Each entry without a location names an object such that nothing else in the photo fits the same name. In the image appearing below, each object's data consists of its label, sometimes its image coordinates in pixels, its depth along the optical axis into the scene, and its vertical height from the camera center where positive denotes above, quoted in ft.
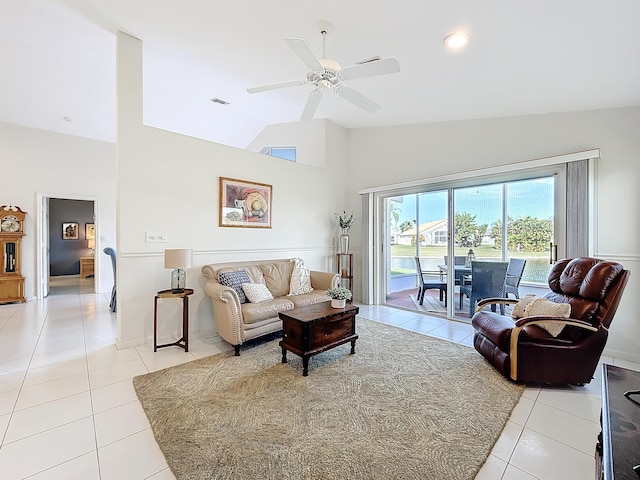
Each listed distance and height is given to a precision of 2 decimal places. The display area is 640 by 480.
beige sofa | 10.15 -2.60
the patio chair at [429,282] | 15.84 -2.53
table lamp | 10.48 -0.92
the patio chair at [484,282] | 13.58 -2.18
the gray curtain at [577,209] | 10.40 +1.04
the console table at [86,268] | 27.91 -3.04
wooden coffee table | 8.87 -3.06
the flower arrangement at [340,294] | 10.10 -2.01
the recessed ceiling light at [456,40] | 8.31 +5.86
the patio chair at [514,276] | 13.26 -1.82
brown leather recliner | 7.97 -2.91
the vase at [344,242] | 18.45 -0.33
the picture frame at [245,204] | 13.65 +1.68
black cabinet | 3.22 -2.54
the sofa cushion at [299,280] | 13.74 -2.11
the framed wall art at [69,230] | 29.04 +0.65
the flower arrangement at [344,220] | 18.30 +1.11
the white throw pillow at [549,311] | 8.09 -2.23
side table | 10.53 -3.01
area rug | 5.32 -4.22
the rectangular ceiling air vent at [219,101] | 16.08 +7.77
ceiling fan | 7.30 +4.63
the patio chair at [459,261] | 14.78 -1.25
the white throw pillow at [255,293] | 11.46 -2.26
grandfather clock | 17.65 -1.07
